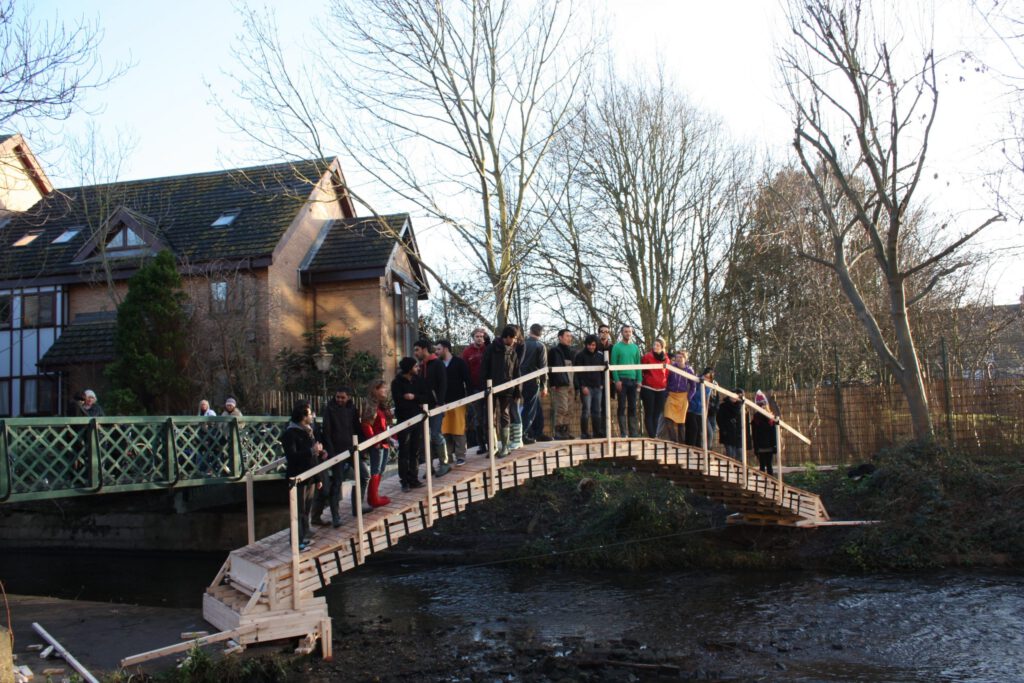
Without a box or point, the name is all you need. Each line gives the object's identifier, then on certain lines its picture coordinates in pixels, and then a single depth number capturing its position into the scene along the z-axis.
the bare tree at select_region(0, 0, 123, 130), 11.38
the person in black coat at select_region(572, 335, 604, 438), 13.31
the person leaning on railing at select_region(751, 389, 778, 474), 17.52
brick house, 28.17
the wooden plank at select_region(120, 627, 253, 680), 8.95
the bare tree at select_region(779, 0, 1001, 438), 18.55
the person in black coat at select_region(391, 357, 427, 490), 11.45
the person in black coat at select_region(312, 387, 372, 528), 11.03
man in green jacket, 13.80
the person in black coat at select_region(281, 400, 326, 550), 10.77
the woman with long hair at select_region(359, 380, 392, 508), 11.55
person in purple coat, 14.54
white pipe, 8.25
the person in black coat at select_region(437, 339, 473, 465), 12.23
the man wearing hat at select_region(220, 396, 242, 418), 18.03
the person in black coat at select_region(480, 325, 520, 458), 11.80
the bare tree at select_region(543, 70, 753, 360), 26.25
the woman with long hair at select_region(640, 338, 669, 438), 13.94
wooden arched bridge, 10.11
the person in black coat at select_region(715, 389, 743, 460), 17.58
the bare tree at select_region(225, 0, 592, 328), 18.33
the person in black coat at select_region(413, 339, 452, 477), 11.55
